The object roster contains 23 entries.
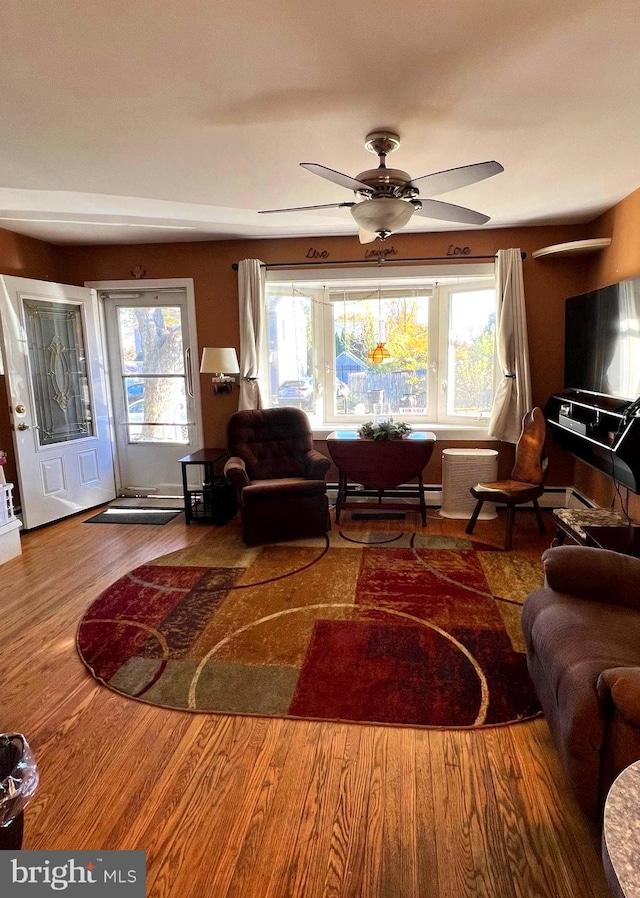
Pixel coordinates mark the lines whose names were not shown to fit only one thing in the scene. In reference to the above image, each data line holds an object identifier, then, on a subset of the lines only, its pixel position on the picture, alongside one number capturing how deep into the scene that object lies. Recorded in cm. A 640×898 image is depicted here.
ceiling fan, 199
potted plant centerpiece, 387
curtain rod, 410
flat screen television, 275
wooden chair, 348
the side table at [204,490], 403
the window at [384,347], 431
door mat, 420
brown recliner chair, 352
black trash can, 100
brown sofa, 123
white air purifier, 397
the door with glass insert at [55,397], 380
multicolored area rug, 194
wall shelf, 344
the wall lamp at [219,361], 398
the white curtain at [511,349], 394
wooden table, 384
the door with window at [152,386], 455
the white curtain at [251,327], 422
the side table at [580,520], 260
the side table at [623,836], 68
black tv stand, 248
